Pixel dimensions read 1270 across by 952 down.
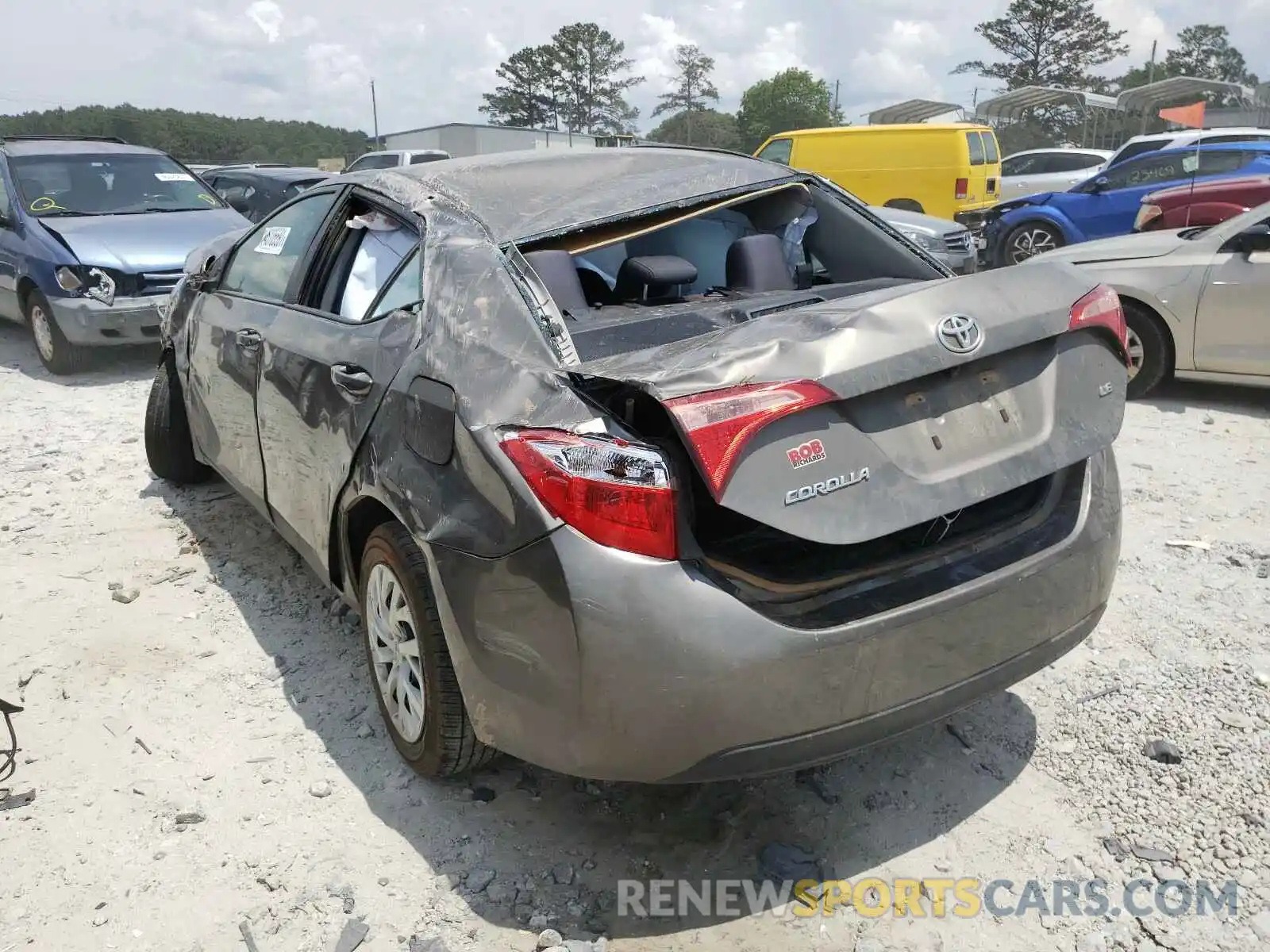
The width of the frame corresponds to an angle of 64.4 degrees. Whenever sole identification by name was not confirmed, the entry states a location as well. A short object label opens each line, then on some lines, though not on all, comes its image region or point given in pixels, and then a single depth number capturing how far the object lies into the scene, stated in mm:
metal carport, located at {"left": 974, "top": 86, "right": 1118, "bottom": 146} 28969
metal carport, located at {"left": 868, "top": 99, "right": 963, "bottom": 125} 30016
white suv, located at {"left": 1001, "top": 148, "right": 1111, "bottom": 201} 17547
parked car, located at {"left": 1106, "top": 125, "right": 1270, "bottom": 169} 13859
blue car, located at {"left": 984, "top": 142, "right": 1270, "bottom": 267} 11852
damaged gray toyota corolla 2016
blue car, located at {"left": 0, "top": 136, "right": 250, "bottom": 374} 7578
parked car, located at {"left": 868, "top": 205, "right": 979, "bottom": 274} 8875
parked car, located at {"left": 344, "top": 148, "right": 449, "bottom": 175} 19109
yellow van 14570
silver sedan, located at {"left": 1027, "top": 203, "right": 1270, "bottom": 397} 5980
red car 10211
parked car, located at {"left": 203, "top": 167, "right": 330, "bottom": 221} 14422
